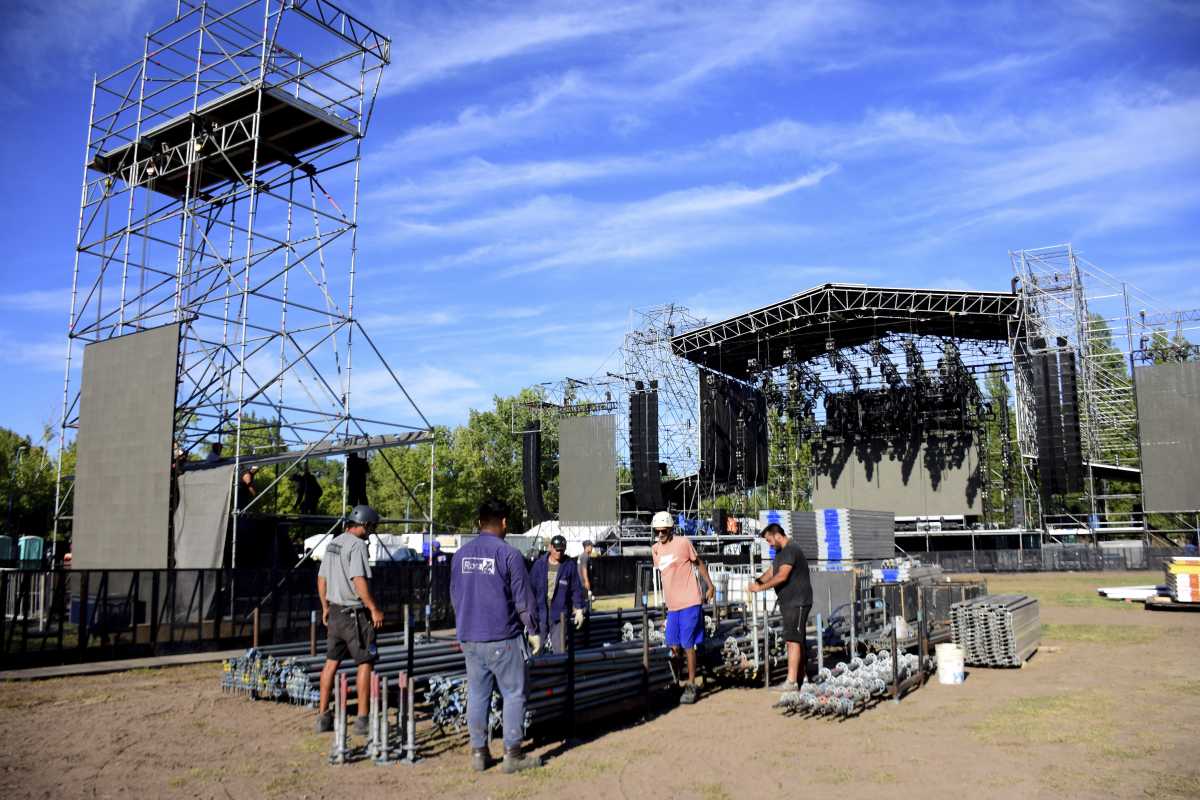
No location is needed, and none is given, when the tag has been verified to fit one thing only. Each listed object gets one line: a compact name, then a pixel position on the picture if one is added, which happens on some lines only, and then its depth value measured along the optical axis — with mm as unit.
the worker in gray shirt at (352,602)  7434
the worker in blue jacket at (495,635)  6516
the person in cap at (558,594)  10477
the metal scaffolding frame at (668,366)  43625
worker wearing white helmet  8883
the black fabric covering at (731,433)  40844
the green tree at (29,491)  40156
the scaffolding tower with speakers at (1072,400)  34438
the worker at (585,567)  13198
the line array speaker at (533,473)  42250
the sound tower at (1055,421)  33969
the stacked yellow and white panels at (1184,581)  19625
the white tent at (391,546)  23066
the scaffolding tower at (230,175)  19156
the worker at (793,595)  9008
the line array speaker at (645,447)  37375
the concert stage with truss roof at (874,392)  39469
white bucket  10344
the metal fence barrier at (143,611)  12039
